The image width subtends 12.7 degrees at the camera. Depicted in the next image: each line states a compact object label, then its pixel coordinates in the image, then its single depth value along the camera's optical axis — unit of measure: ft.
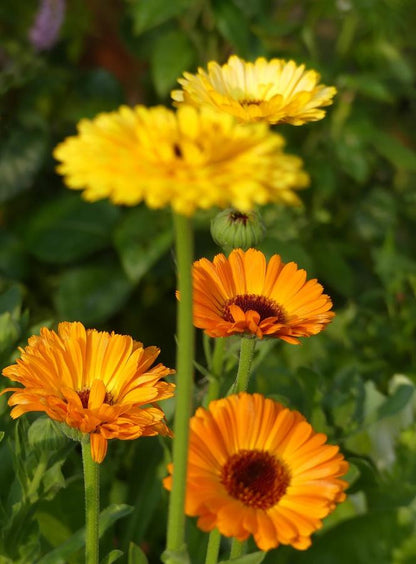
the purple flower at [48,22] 4.95
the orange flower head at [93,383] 2.22
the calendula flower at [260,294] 2.34
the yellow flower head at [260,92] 2.31
